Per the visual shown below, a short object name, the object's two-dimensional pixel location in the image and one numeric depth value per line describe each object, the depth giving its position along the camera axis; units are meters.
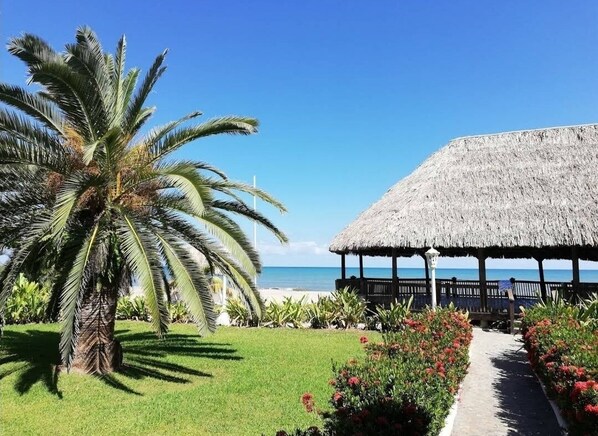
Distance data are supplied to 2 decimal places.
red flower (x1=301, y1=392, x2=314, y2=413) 4.03
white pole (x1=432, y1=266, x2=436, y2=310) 12.82
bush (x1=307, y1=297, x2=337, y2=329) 14.84
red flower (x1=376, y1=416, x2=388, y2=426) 3.45
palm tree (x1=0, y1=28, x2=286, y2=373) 6.78
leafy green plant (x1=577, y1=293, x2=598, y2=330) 8.78
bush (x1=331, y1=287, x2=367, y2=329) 14.72
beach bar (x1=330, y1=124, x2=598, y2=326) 13.63
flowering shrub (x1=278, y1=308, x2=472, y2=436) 3.52
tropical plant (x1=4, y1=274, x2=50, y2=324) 16.11
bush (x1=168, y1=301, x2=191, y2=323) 16.81
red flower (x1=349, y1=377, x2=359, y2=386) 4.36
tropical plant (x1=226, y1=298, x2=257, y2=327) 16.06
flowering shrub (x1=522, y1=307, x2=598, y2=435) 3.97
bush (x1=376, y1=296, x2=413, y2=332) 13.57
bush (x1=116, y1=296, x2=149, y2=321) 17.59
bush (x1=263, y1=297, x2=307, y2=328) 15.34
